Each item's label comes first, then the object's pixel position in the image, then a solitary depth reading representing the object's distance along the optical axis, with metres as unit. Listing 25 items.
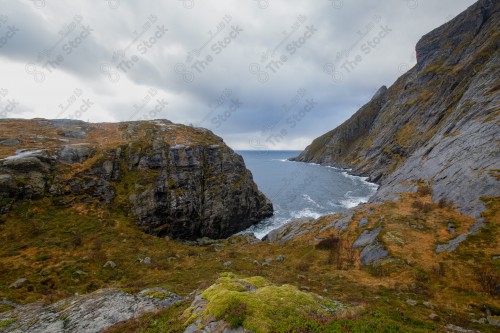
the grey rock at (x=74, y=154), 59.09
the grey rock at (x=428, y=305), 21.06
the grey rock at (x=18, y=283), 26.78
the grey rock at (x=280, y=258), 39.09
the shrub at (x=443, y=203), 41.48
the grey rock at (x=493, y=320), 18.14
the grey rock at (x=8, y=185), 45.47
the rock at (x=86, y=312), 15.56
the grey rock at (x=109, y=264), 33.77
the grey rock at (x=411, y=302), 21.85
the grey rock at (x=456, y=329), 15.41
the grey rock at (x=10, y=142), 59.43
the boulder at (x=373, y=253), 32.59
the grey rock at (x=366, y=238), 36.92
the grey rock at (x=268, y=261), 37.44
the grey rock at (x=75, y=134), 74.31
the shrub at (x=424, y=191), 50.44
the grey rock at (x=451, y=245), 30.01
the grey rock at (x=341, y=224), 43.78
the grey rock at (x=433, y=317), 18.64
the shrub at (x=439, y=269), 26.08
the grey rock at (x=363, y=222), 41.98
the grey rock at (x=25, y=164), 49.21
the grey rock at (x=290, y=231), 49.78
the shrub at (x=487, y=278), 22.31
